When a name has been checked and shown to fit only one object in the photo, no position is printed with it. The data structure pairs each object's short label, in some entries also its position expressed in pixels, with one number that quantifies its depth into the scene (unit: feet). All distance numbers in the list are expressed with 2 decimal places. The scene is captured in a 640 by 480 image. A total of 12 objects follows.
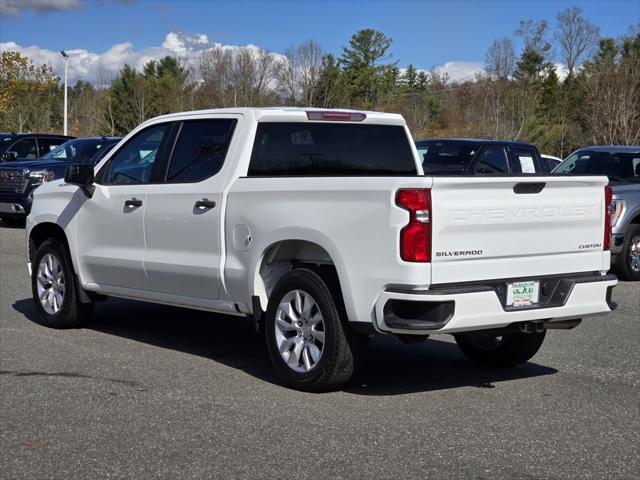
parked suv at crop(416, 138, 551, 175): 45.68
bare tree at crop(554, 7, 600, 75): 221.66
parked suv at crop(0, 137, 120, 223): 62.44
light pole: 149.35
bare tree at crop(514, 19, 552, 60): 207.00
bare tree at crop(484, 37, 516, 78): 182.91
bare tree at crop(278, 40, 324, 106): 164.35
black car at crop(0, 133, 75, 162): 74.38
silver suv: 41.98
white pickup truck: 19.19
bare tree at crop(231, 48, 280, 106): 163.22
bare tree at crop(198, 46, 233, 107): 169.89
